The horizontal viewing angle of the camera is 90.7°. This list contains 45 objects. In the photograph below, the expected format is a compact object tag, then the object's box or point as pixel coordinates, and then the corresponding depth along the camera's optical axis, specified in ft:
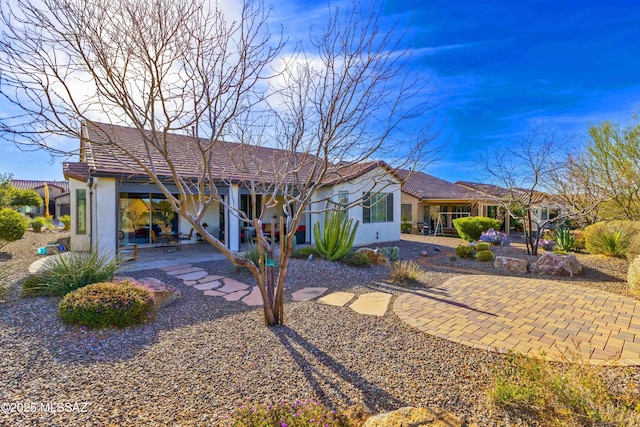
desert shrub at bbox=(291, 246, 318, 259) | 34.98
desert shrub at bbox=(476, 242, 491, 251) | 40.98
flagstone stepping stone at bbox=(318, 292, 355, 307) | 21.02
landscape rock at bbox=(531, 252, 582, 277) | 30.17
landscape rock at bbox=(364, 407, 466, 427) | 8.21
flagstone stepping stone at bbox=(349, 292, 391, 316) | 19.25
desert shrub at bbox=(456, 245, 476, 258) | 40.16
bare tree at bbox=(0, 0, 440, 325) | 12.18
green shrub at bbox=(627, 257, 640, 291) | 23.02
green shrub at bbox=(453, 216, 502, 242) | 58.39
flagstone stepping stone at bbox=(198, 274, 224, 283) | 27.17
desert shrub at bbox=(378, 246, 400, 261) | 35.66
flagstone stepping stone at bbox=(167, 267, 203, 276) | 29.37
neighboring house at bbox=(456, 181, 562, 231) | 44.57
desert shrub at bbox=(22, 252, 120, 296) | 20.22
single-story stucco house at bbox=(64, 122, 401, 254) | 31.76
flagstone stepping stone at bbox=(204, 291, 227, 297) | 22.99
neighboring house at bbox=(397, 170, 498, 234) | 75.10
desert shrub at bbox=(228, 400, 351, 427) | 8.52
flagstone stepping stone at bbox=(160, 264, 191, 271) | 31.31
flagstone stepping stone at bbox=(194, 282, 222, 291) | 24.74
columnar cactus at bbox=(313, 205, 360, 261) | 33.12
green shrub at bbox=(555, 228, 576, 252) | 45.57
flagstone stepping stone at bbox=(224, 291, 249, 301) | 22.20
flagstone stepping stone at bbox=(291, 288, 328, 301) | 22.29
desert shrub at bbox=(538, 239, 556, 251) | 48.19
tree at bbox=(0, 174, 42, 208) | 63.36
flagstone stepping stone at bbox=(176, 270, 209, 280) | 27.84
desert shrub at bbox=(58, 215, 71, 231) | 72.93
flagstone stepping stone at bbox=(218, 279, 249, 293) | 24.30
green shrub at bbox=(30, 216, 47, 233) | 67.05
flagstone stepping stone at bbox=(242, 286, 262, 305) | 21.10
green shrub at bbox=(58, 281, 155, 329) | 15.92
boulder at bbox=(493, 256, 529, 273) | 32.47
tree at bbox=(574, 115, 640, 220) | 40.09
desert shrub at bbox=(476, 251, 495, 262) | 36.78
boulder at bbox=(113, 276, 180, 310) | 19.64
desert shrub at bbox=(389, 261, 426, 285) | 26.30
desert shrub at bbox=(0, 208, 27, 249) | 40.86
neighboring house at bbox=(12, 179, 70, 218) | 98.22
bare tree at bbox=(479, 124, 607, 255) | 38.11
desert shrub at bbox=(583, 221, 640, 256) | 36.76
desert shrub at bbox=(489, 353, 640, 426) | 8.46
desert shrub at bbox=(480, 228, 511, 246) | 52.34
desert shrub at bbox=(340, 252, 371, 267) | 31.78
